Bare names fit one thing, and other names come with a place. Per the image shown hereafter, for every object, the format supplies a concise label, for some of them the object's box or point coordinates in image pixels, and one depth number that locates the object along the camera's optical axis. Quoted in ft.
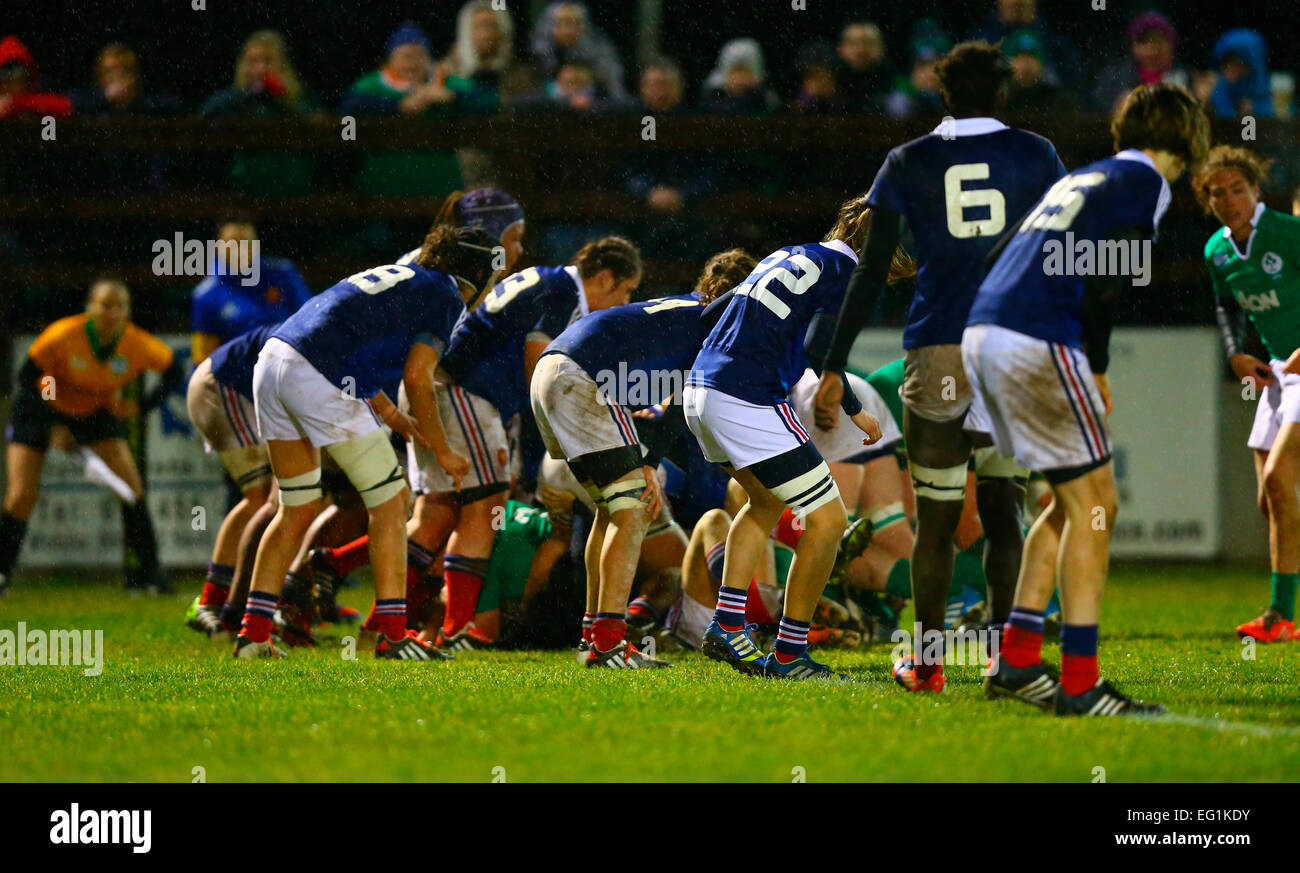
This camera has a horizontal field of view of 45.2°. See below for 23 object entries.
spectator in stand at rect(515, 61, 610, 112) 41.14
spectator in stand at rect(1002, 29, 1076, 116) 40.78
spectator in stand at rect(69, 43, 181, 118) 41.60
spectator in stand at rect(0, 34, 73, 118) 42.11
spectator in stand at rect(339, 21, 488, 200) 40.73
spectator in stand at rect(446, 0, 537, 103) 40.93
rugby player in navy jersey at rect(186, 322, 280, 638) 28.30
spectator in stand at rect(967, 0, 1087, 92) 42.29
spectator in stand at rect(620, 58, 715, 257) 40.45
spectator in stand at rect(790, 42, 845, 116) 40.98
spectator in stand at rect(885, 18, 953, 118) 41.19
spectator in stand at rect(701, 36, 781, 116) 40.93
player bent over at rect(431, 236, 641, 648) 25.70
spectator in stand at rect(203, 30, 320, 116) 40.68
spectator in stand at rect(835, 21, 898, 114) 41.19
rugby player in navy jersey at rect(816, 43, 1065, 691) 17.51
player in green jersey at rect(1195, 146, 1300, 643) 26.43
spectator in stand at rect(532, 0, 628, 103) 42.52
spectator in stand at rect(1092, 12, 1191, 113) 42.50
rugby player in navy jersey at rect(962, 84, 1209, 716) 15.70
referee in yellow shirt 35.96
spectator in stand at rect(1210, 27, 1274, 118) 42.42
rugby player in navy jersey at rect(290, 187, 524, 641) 26.63
